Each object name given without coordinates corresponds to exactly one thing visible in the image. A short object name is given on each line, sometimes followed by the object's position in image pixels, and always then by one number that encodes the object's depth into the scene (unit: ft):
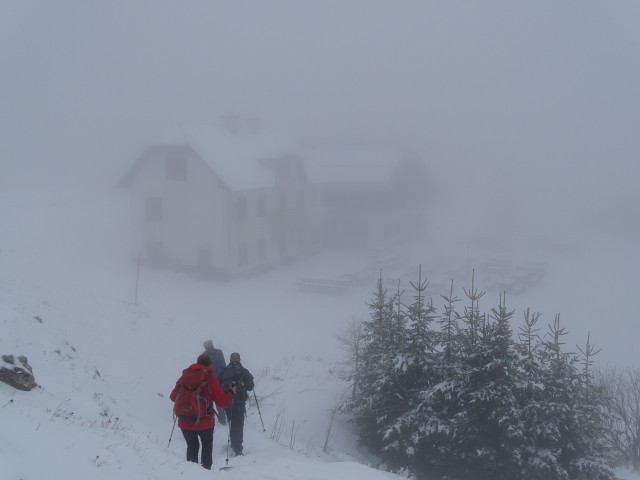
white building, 113.09
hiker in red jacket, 22.12
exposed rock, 27.61
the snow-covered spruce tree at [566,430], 39.22
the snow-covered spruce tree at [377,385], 44.01
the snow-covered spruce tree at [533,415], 39.04
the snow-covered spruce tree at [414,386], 41.78
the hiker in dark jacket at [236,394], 28.45
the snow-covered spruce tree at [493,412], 39.32
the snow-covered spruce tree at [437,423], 41.27
